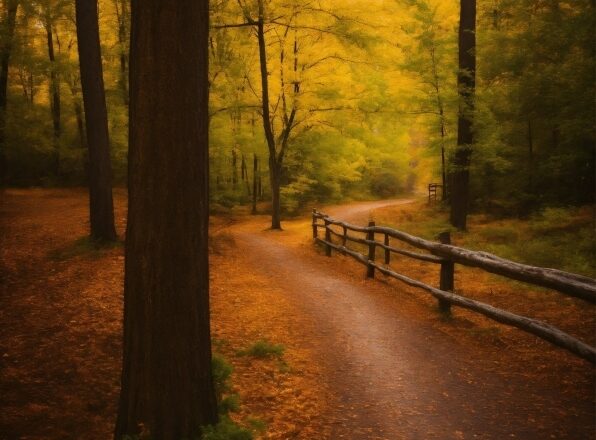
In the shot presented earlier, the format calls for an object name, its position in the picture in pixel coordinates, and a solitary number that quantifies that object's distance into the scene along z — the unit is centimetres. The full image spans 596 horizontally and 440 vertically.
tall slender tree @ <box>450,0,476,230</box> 1389
